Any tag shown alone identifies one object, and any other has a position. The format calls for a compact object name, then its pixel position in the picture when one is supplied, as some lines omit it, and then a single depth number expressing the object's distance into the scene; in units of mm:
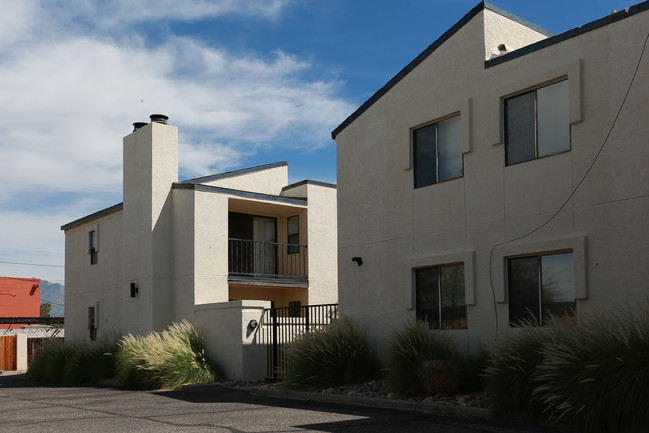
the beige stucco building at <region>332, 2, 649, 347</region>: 12547
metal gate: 19078
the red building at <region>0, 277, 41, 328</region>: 51156
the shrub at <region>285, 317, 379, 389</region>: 15938
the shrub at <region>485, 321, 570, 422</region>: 10906
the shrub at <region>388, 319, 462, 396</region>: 13266
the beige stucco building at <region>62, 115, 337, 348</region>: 22641
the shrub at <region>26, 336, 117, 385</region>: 21938
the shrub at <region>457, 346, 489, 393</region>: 13484
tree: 116612
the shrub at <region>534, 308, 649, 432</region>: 9164
